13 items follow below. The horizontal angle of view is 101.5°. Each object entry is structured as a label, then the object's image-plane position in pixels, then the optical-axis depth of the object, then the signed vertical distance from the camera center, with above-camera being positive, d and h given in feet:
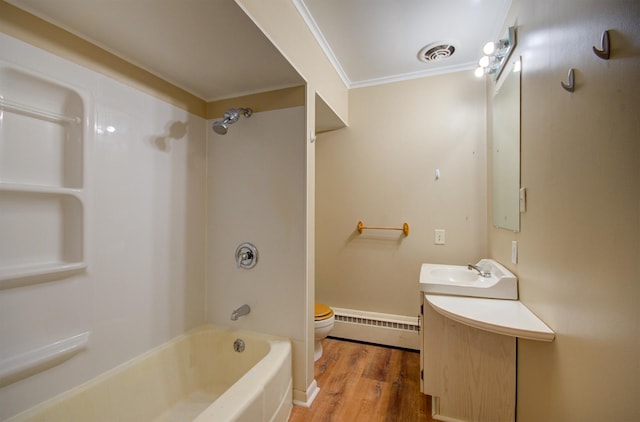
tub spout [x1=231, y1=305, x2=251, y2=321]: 5.45 -2.19
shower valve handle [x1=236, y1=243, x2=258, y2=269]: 5.87 -1.02
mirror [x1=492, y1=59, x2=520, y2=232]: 4.89 +1.32
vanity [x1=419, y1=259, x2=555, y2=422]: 4.58 -2.56
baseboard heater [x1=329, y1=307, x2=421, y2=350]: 7.73 -3.58
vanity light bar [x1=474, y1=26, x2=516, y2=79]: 5.06 +3.41
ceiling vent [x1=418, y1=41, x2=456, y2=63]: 6.55 +4.18
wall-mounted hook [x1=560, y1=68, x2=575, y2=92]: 3.05 +1.53
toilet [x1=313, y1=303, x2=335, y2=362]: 6.63 -2.85
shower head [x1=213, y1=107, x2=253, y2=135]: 5.30 +1.93
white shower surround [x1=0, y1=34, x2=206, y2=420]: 3.52 -0.66
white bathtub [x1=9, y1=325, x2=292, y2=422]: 3.68 -3.01
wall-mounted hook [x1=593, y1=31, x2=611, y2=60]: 2.45 +1.57
